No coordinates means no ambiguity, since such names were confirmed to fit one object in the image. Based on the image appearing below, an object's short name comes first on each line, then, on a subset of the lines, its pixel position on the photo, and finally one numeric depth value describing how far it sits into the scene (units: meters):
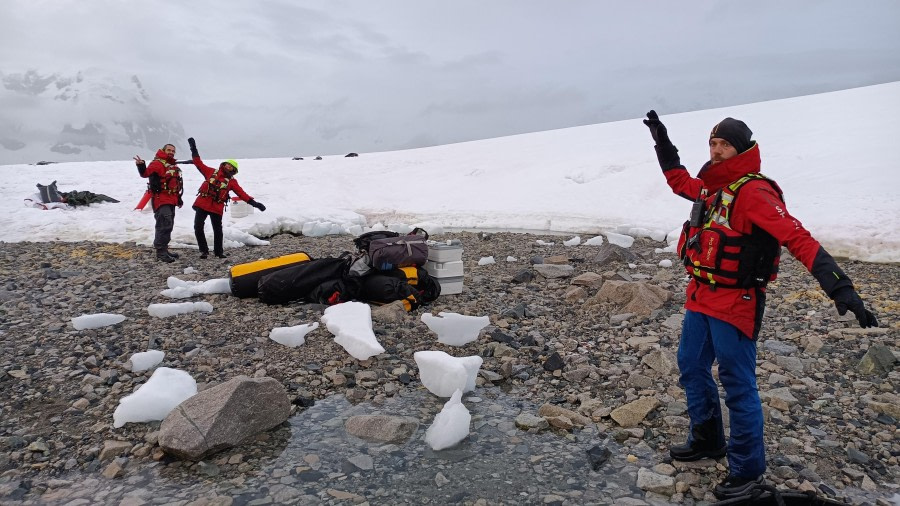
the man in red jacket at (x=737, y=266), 2.78
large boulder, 3.29
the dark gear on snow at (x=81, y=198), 14.32
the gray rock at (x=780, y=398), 3.84
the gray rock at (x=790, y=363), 4.50
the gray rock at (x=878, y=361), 4.31
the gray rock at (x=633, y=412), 3.75
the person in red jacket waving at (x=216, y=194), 9.16
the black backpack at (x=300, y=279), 6.18
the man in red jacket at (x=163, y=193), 9.14
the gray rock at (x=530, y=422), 3.74
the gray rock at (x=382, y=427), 3.60
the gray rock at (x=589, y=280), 6.95
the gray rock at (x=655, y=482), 2.99
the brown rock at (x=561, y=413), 3.81
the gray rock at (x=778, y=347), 4.88
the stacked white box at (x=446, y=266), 6.77
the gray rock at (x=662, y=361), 4.46
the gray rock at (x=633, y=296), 6.00
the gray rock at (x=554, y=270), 7.73
